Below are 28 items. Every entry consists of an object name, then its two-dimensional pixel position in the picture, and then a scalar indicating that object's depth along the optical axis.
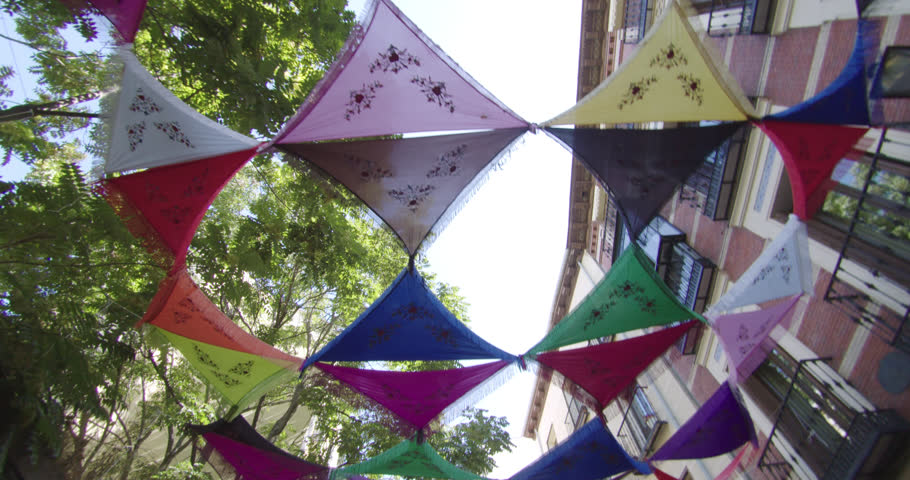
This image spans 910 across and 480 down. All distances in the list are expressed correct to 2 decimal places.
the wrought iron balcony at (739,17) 6.24
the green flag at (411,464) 5.92
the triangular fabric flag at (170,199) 4.45
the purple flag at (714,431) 4.83
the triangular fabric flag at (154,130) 4.34
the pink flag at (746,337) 4.32
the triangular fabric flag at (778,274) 4.01
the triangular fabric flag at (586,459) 5.58
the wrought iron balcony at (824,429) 4.02
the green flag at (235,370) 5.56
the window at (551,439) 16.77
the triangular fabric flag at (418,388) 5.73
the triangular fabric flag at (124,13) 4.17
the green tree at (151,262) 4.22
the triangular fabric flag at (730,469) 4.85
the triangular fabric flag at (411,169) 4.79
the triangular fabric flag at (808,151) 3.86
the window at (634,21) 9.23
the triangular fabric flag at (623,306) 5.15
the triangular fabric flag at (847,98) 3.45
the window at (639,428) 8.89
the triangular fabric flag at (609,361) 5.39
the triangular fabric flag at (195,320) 5.00
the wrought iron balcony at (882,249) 3.90
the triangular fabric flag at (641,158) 4.69
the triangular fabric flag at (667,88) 4.12
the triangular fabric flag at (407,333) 5.24
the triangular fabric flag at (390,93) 4.20
